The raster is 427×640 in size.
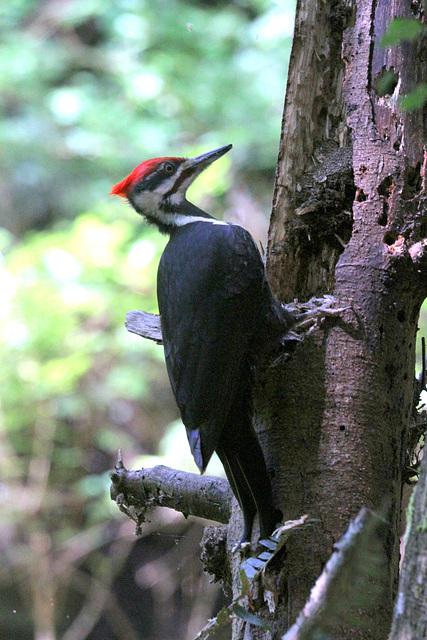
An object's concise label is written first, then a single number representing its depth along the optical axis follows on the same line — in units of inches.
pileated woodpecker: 325.6
